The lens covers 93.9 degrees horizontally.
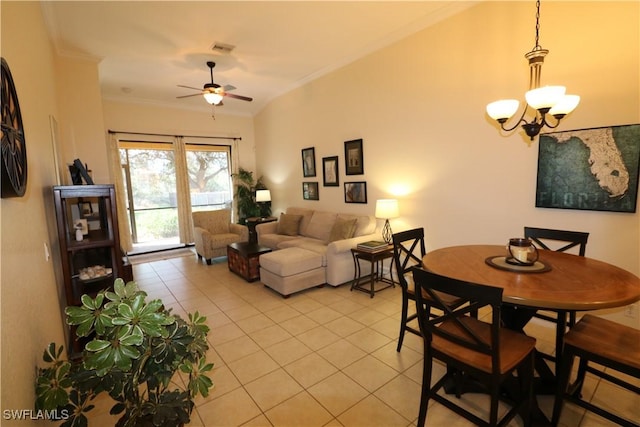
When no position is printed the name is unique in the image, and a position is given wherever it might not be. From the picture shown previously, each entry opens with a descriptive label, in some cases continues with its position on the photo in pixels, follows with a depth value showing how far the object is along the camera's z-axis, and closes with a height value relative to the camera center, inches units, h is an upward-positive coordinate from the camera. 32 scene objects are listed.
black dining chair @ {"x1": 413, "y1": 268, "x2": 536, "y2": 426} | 56.4 -36.7
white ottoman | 146.7 -43.5
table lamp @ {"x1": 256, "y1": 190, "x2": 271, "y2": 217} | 261.7 -9.5
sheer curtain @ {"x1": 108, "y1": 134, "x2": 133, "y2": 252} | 230.4 +1.5
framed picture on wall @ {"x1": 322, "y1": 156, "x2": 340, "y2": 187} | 199.0 +7.6
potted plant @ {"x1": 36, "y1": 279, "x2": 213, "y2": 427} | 44.4 -28.4
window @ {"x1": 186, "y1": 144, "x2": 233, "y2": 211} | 269.9 +10.2
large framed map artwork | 90.1 +1.7
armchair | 212.1 -35.0
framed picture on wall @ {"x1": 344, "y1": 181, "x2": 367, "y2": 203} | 180.5 -6.2
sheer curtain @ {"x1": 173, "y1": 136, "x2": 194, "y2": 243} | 256.1 -4.3
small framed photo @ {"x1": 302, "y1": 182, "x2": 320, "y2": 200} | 220.1 -5.6
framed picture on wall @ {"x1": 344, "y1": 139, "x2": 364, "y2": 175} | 179.6 +15.1
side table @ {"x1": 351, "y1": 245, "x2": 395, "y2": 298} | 145.9 -47.7
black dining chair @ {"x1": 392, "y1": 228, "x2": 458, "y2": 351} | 95.6 -29.3
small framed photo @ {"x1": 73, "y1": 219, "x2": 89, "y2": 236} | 106.4 -12.4
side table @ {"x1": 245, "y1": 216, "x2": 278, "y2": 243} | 241.0 -31.8
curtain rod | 230.8 +45.2
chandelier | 74.9 +19.4
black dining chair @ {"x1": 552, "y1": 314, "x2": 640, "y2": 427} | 59.4 -36.4
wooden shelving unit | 94.6 -21.3
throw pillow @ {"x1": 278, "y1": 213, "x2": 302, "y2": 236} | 214.7 -29.0
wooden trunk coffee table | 170.9 -43.0
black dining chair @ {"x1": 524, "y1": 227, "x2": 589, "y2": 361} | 76.6 -20.7
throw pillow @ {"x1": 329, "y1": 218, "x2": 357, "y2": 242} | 169.5 -26.9
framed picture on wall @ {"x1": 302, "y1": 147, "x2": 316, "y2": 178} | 217.3 +16.3
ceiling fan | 158.7 +50.1
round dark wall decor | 49.0 +8.9
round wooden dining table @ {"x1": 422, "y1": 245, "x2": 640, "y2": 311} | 58.4 -23.7
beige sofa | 158.4 -32.7
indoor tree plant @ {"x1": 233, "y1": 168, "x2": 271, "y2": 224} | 277.1 -9.5
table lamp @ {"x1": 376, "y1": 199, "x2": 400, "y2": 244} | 150.9 -14.1
